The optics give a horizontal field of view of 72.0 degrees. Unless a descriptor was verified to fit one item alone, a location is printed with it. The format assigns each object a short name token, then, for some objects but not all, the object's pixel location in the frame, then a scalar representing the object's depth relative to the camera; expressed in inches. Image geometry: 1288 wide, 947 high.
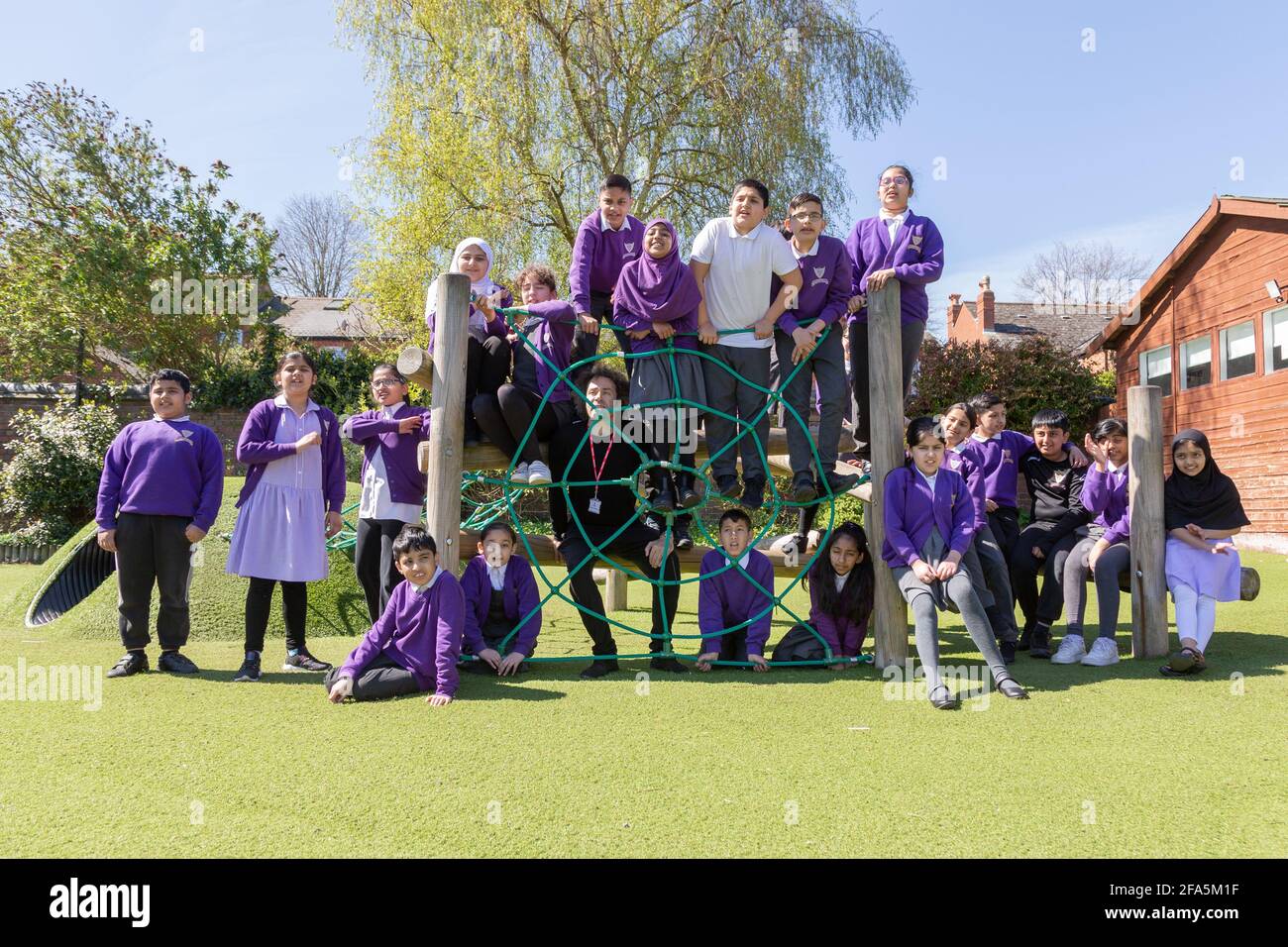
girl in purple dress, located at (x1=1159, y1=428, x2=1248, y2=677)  182.4
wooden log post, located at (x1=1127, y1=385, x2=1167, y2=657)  189.9
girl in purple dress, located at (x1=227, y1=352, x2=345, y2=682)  179.9
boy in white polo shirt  184.2
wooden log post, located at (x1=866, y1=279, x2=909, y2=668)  181.9
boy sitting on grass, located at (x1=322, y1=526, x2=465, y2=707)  154.3
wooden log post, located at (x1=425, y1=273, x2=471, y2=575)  175.6
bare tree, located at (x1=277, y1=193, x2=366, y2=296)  1289.4
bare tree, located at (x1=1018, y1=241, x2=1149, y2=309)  1370.6
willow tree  523.5
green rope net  182.1
